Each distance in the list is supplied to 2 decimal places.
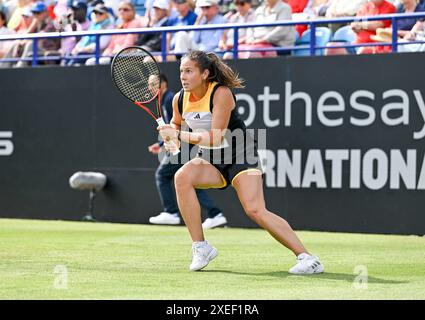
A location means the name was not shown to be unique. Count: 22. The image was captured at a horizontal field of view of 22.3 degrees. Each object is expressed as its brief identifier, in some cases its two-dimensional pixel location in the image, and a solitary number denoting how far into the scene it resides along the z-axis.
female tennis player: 9.16
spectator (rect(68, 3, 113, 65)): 17.59
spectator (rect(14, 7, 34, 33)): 18.91
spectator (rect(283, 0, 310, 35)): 16.38
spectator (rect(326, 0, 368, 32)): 15.35
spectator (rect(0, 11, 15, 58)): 18.58
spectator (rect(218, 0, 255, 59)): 16.20
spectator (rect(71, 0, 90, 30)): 18.48
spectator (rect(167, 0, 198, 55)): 16.81
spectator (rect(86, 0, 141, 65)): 17.12
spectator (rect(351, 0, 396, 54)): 14.57
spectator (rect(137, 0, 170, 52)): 16.67
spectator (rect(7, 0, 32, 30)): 19.52
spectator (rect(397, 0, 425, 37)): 14.38
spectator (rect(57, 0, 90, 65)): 17.69
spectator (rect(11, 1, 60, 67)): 17.83
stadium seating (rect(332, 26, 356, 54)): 15.16
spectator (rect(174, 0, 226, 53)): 16.23
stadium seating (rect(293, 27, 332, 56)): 15.42
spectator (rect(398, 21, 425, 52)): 14.09
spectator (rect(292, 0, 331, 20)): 16.02
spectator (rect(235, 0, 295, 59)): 15.45
